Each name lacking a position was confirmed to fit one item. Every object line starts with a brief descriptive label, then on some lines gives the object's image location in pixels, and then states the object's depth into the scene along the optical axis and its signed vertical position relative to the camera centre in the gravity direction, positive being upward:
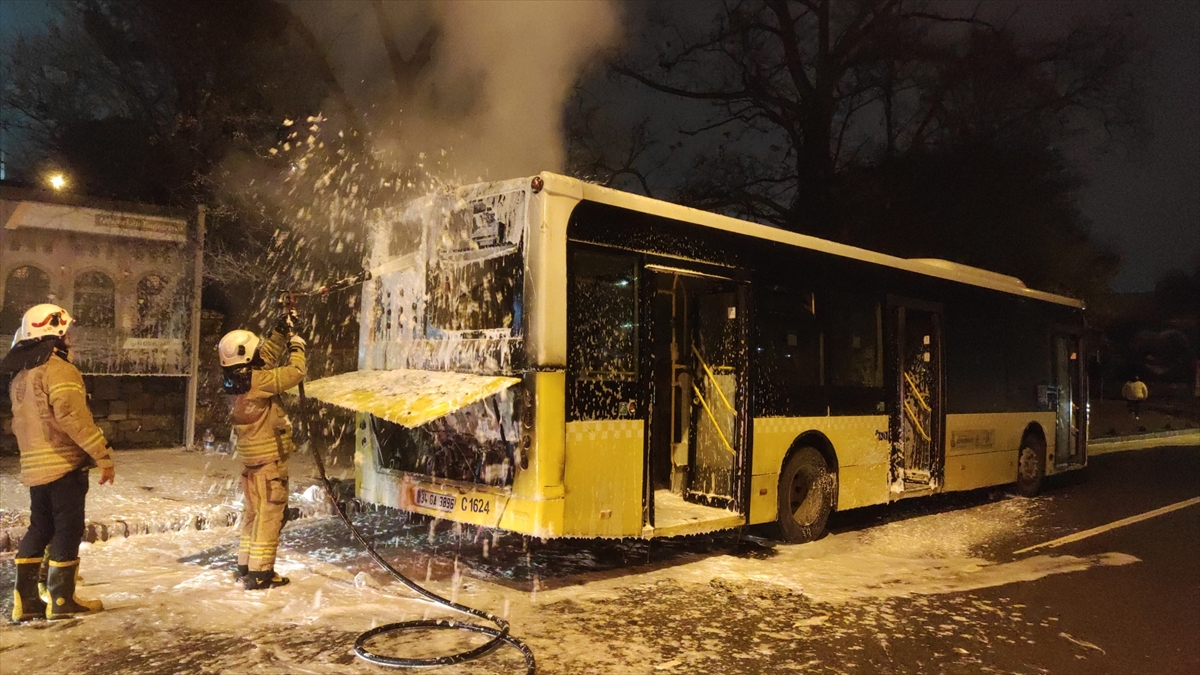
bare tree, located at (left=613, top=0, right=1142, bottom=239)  21.71 +7.81
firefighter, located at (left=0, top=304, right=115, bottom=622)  4.91 -0.49
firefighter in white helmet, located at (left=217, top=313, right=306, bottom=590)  5.64 -0.45
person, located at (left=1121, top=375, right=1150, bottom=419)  27.04 +0.05
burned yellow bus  5.59 +0.16
